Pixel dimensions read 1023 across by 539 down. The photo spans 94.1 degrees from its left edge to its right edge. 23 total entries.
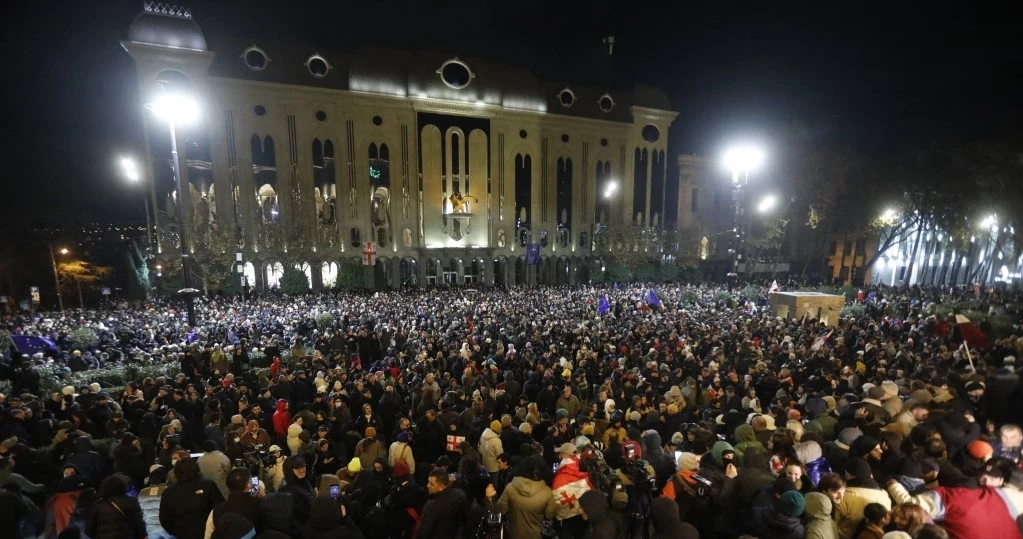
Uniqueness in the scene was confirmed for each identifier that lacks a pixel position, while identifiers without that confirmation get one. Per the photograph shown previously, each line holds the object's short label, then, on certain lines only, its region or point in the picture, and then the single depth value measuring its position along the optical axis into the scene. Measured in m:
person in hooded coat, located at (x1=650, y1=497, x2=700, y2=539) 3.33
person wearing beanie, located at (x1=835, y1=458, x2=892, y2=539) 3.69
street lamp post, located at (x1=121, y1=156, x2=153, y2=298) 23.72
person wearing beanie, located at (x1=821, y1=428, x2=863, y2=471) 4.89
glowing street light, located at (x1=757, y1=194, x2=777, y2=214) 34.56
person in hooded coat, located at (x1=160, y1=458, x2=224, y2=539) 3.96
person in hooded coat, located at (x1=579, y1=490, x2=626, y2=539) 3.48
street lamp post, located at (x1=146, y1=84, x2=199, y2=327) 13.89
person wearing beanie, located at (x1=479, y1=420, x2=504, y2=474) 5.61
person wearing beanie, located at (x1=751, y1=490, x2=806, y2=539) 3.40
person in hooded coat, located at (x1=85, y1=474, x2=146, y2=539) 3.85
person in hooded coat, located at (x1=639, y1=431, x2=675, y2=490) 4.91
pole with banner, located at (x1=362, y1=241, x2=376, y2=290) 29.34
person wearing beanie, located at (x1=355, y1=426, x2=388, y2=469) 5.41
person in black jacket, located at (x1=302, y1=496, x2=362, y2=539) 3.33
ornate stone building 30.59
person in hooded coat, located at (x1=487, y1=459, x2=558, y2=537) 3.99
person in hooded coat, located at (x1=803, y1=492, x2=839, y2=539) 3.44
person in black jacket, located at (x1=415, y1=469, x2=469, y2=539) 3.78
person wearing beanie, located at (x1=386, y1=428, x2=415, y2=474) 5.15
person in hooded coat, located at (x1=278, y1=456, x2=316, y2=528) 4.23
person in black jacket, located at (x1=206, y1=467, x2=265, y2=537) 3.67
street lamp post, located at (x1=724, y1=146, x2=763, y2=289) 18.22
